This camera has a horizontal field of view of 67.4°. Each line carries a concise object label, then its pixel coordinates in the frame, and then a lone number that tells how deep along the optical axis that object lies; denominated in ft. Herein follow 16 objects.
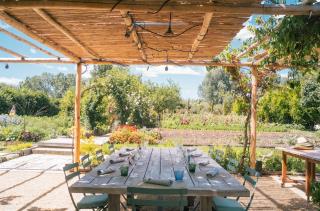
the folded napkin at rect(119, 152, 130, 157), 12.38
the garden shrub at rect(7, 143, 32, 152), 24.40
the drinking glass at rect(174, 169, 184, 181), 8.63
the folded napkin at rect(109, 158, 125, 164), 11.06
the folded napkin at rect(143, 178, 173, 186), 8.06
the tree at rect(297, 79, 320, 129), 44.86
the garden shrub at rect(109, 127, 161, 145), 28.90
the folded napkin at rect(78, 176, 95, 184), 8.29
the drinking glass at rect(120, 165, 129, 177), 8.95
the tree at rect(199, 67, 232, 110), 95.00
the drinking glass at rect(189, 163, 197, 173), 9.64
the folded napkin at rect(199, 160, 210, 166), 10.85
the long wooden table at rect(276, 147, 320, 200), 12.94
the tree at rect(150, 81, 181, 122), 48.28
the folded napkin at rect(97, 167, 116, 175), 9.20
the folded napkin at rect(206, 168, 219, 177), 9.07
